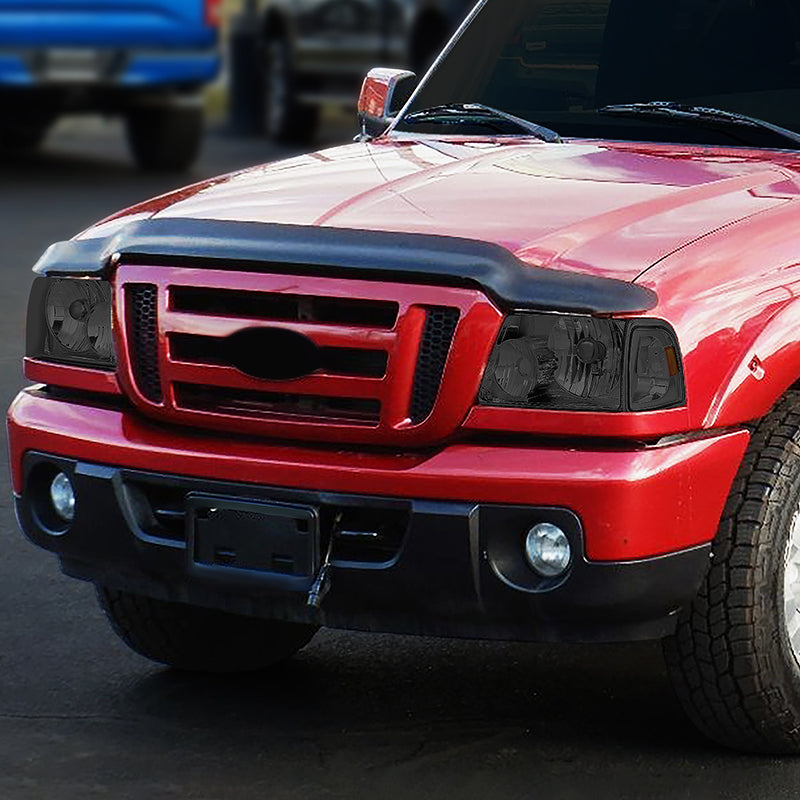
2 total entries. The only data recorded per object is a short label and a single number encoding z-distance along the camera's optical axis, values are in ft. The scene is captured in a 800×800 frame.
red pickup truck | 19.81
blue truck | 65.10
